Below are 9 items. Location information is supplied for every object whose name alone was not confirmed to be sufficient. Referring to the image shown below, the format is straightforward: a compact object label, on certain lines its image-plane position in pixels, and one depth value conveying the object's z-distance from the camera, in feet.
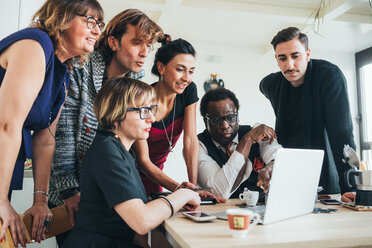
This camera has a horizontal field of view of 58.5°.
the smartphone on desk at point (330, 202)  4.82
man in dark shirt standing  6.42
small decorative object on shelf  17.70
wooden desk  2.84
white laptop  3.47
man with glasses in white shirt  6.38
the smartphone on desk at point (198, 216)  3.60
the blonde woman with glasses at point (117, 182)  3.51
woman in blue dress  3.45
